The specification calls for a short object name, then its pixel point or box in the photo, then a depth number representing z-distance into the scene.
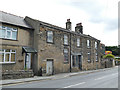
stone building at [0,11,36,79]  14.83
